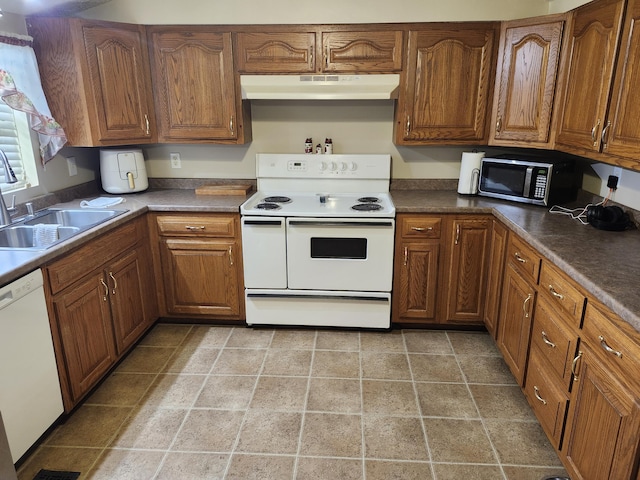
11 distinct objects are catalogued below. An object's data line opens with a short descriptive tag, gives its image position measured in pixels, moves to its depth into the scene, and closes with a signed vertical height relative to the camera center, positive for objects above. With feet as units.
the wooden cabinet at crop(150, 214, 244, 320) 9.55 -3.03
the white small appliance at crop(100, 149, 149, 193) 10.12 -1.04
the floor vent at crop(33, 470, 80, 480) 6.01 -4.64
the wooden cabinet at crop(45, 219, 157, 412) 6.76 -3.07
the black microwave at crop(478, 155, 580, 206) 8.64 -1.07
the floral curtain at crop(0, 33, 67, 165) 7.75 +0.58
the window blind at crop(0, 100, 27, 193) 8.20 -0.41
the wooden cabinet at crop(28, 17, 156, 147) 8.47 +0.91
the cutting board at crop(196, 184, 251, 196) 10.48 -1.53
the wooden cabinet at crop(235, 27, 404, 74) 9.31 +1.48
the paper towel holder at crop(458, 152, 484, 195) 9.82 -1.05
